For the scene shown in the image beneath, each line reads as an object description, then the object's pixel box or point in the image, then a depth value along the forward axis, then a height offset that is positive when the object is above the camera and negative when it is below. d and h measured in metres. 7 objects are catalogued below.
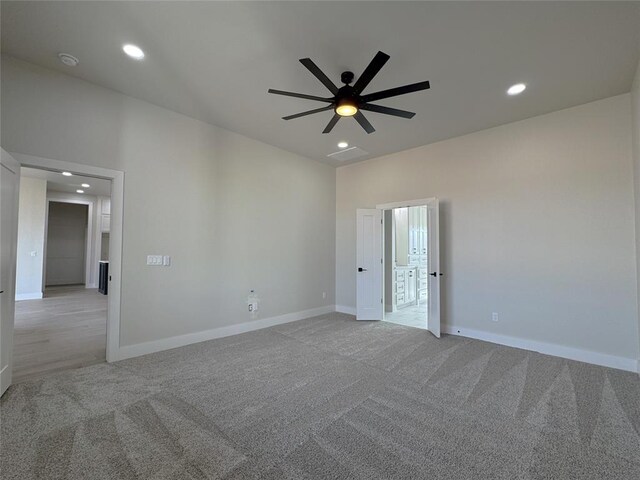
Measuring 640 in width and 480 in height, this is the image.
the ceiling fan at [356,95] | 2.12 +1.39
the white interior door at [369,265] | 5.39 -0.28
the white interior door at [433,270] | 4.36 -0.29
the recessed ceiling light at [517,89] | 3.10 +1.88
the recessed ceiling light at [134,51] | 2.58 +1.89
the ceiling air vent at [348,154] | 5.16 +1.88
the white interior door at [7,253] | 2.48 -0.04
